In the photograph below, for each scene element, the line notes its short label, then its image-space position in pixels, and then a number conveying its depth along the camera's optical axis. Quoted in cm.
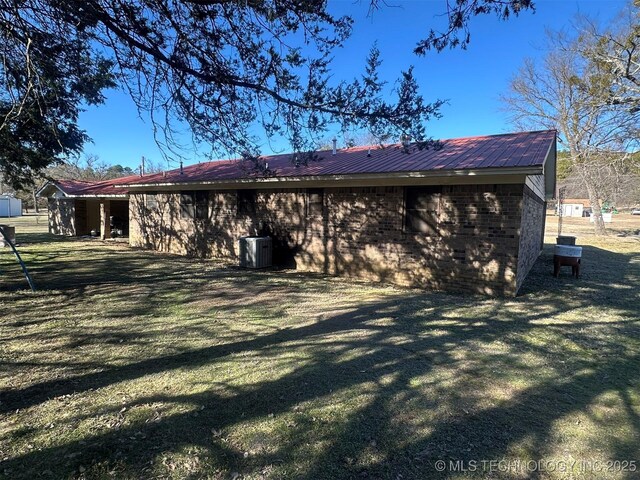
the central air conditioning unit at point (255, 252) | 1061
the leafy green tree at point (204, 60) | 450
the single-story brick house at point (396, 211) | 769
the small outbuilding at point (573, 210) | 6444
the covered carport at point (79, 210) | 2088
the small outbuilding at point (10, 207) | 4259
